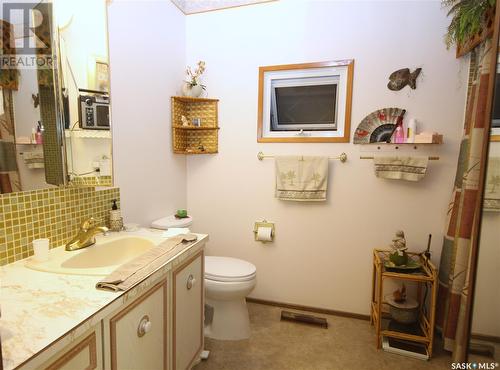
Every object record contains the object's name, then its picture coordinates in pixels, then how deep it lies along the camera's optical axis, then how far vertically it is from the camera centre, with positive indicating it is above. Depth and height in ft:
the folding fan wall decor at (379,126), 6.48 +0.79
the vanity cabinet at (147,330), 2.40 -2.04
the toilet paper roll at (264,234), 7.39 -2.12
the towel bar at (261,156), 7.44 +0.00
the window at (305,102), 6.88 +1.47
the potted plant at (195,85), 7.37 +1.90
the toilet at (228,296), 5.97 -3.14
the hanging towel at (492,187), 3.51 -0.33
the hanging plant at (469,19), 4.87 +2.63
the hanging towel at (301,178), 6.89 -0.54
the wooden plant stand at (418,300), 5.65 -3.41
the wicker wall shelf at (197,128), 7.48 +0.74
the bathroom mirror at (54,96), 3.49 +0.82
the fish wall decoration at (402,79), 6.31 +1.88
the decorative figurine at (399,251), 5.94 -2.03
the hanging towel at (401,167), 6.11 -0.19
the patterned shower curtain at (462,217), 5.01 -1.14
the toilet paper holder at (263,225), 7.57 -1.93
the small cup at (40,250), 3.63 -1.32
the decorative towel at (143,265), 2.99 -1.44
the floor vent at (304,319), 6.83 -4.15
